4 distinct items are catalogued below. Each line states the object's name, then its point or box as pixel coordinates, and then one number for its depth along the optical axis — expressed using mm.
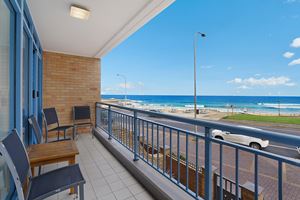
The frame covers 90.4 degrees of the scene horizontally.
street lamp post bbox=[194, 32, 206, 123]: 7297
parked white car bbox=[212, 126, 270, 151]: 6421
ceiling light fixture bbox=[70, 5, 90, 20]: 1976
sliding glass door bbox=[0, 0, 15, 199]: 1140
